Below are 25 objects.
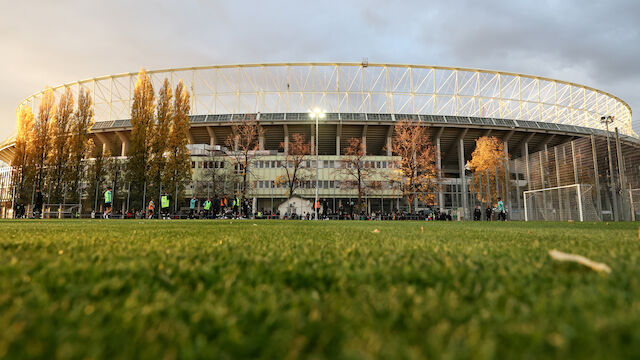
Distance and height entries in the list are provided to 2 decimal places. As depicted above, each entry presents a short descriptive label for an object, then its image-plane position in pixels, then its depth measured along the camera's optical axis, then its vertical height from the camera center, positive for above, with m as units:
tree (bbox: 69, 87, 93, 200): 33.50 +7.43
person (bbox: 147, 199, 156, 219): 25.58 +0.37
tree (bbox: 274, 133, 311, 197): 38.72 +6.78
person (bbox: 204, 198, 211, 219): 27.66 +0.84
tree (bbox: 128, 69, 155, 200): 31.06 +7.58
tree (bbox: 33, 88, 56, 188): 33.31 +7.63
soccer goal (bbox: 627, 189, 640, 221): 15.78 +0.58
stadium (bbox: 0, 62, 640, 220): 50.25 +16.88
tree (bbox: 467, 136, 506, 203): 23.97 +2.96
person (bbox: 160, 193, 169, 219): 23.35 +0.91
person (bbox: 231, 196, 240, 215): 27.60 +0.91
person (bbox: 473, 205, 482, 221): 26.14 +0.10
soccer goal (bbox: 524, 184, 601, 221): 17.31 +0.60
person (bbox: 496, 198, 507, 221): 22.33 +0.40
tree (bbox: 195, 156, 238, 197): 44.12 +4.83
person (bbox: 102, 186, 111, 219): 21.05 +0.96
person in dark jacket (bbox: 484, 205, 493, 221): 25.25 +0.17
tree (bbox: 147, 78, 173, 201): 31.17 +6.95
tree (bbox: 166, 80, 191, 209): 31.77 +6.13
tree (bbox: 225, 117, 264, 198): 34.20 +8.56
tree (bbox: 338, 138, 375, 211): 37.12 +5.68
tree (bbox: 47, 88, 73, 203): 33.09 +6.27
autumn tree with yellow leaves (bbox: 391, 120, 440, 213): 32.38 +4.47
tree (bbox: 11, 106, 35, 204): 32.97 +5.50
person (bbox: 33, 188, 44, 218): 25.97 +0.65
